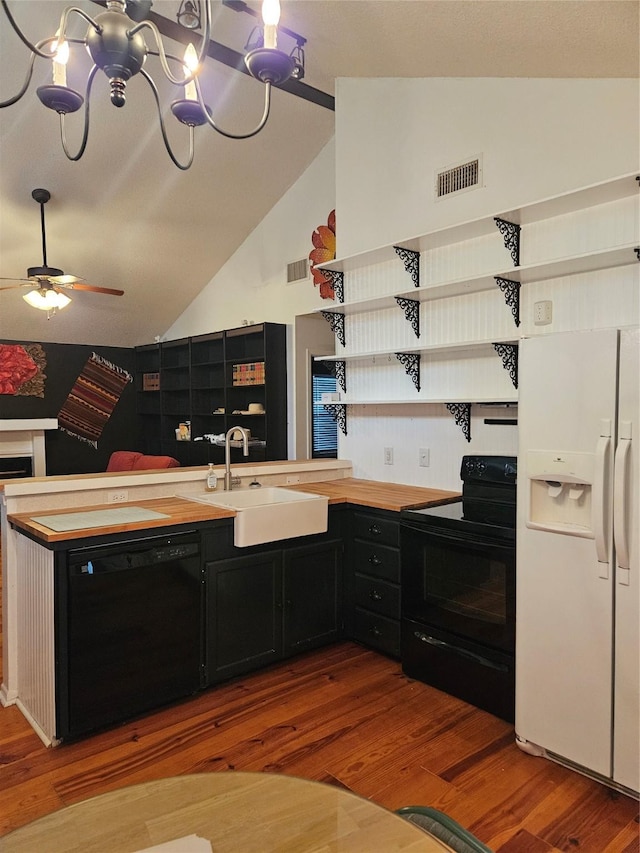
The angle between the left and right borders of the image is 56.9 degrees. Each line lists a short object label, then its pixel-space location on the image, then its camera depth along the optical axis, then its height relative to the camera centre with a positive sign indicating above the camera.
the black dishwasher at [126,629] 2.36 -0.91
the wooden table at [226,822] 1.03 -0.75
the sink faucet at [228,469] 3.32 -0.31
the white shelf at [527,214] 2.54 +0.96
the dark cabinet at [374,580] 3.10 -0.91
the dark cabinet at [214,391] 5.69 +0.27
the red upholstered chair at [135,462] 5.35 -0.45
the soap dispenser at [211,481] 3.35 -0.38
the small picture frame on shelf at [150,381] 7.46 +0.43
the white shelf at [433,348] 2.99 +0.36
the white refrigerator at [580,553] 2.04 -0.52
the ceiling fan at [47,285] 4.73 +1.07
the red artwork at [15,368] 6.73 +0.56
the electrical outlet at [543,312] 2.92 +0.49
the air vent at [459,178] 3.26 +1.33
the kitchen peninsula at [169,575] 2.36 -0.75
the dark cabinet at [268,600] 2.80 -0.95
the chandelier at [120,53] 1.48 +0.94
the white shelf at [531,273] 2.56 +0.67
